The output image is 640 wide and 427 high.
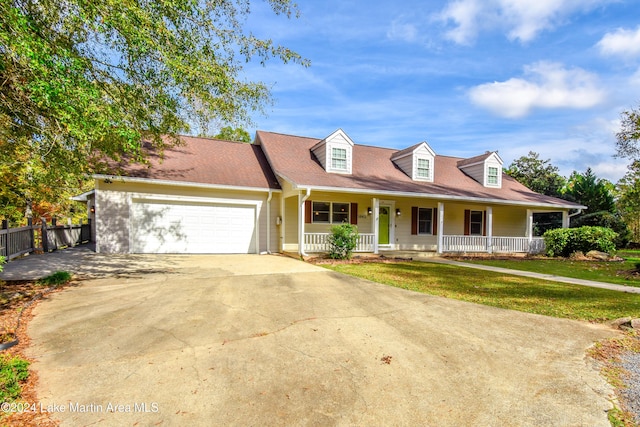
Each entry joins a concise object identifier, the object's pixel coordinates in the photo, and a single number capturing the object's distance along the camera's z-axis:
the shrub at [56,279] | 6.83
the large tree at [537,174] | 23.75
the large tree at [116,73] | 4.68
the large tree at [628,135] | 18.05
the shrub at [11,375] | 2.77
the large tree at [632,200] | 20.33
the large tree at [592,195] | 20.70
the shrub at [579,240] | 13.75
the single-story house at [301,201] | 11.88
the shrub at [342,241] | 11.24
